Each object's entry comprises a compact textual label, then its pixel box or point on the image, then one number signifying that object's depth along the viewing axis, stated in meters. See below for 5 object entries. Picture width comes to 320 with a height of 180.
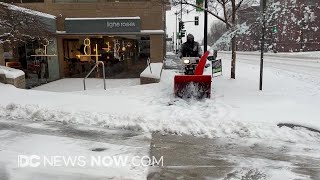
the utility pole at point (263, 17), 7.69
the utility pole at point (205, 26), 12.26
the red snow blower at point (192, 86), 7.24
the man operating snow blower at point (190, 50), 9.17
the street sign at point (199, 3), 10.99
